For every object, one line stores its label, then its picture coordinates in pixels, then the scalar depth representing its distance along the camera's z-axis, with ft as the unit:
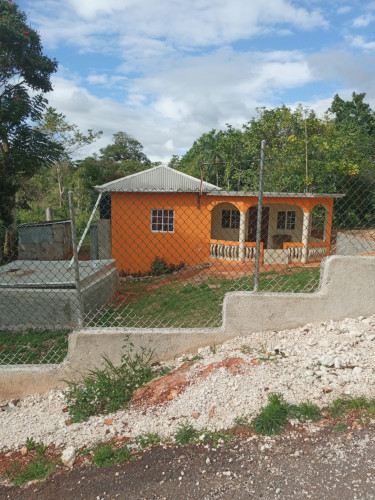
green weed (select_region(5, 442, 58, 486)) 7.86
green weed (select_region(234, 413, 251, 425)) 8.33
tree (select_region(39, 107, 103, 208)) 65.46
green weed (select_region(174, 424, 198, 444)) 8.13
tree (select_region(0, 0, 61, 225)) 37.01
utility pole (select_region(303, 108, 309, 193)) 43.45
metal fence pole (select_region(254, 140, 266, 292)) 10.76
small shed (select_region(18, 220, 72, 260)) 41.78
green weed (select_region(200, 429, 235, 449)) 7.90
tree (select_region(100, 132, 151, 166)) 131.64
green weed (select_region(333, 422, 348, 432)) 7.75
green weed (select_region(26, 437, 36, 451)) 8.80
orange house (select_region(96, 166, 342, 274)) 42.37
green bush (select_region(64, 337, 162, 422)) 9.68
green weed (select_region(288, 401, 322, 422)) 8.10
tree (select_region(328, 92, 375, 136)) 76.81
